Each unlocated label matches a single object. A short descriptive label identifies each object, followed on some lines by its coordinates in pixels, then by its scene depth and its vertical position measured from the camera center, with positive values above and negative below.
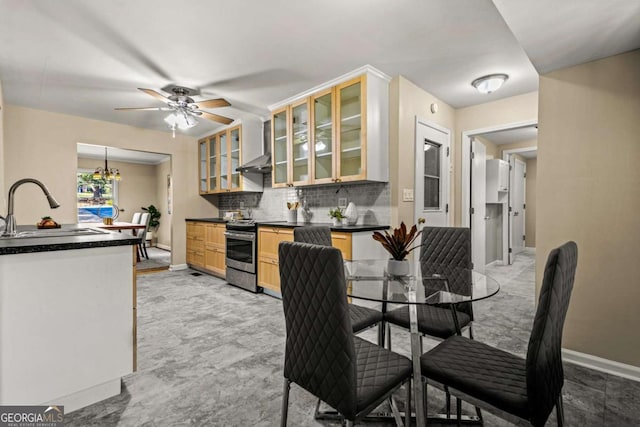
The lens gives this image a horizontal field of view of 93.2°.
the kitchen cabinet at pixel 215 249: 4.73 -0.63
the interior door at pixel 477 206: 4.17 +0.05
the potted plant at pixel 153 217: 8.35 -0.20
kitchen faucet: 2.00 -0.05
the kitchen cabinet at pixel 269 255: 3.68 -0.57
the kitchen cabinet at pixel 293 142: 3.75 +0.88
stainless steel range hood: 4.41 +0.74
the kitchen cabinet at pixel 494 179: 5.48 +0.56
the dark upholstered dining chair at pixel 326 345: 1.07 -0.52
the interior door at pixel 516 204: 6.29 +0.13
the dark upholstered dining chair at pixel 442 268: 1.71 -0.39
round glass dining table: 1.30 -0.40
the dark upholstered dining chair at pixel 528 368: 1.00 -0.65
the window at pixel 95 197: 7.71 +0.33
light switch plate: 3.29 +0.17
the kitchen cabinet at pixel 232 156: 4.80 +0.91
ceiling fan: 3.20 +1.14
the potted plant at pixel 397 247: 1.72 -0.22
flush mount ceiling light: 3.09 +1.32
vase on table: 1.75 -0.34
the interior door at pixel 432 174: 3.49 +0.44
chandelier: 6.94 +0.90
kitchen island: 1.51 -0.59
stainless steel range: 4.04 -0.61
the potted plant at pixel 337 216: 3.45 -0.07
